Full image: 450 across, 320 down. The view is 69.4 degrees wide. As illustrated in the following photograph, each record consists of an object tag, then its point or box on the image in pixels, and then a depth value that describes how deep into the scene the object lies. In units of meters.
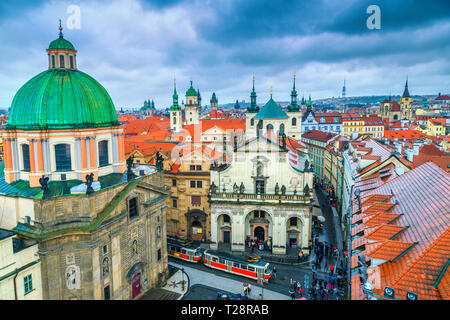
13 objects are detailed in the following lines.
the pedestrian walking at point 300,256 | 40.25
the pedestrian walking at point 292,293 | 31.36
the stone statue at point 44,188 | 23.27
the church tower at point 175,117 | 97.56
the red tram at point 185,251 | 39.09
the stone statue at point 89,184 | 24.61
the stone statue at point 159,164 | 33.26
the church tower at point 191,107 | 110.12
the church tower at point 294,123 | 78.75
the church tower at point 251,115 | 75.00
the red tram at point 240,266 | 34.62
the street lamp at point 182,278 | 33.38
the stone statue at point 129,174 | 29.23
